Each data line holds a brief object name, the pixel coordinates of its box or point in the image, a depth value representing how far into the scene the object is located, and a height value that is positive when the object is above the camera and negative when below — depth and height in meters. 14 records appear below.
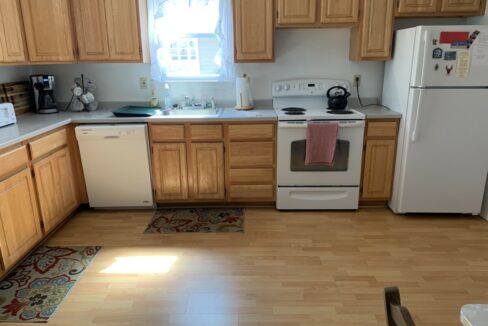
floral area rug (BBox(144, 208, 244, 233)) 3.10 -1.36
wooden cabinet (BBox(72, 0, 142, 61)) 3.19 +0.28
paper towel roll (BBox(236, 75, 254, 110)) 3.49 -0.30
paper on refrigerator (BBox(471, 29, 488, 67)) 2.76 +0.06
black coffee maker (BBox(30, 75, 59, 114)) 3.47 -0.27
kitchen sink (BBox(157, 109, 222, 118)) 3.25 -0.46
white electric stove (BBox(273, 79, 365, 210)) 3.17 -0.92
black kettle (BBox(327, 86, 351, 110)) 3.44 -0.36
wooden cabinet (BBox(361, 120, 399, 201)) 3.20 -0.86
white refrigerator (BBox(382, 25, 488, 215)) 2.79 -0.45
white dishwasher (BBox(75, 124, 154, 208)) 3.18 -0.88
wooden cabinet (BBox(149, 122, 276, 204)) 3.24 -0.88
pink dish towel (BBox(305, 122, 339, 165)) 3.14 -0.68
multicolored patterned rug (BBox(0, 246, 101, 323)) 2.13 -1.39
